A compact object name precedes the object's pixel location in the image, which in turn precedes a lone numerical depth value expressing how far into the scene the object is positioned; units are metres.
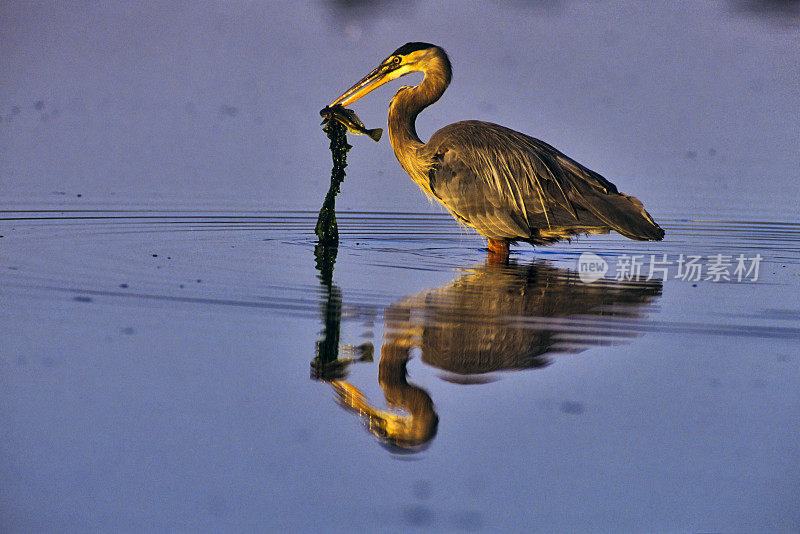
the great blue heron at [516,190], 15.61
